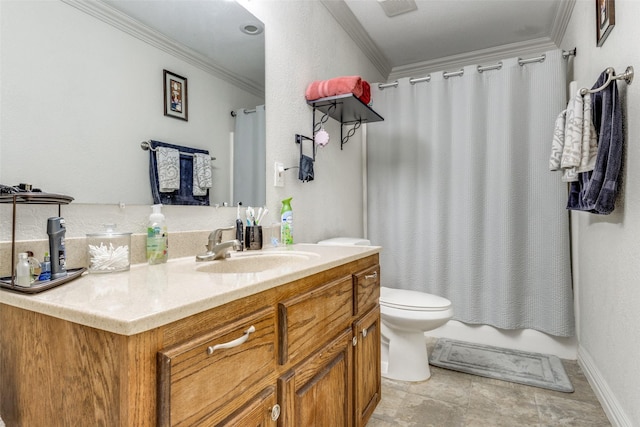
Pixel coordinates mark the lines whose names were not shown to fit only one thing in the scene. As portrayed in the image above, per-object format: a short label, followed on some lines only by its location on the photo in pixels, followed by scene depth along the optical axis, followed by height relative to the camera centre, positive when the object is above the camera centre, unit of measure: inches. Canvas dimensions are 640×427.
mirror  32.4 +14.1
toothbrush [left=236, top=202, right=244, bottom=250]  56.2 -2.8
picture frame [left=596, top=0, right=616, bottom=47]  59.2 +34.5
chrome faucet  45.8 -4.6
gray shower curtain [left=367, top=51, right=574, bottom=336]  88.0 +4.7
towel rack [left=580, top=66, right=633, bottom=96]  53.5 +21.2
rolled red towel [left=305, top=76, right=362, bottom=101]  71.1 +26.7
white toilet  72.9 -25.1
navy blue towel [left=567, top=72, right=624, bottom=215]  55.6 +9.0
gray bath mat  76.2 -37.5
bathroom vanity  21.4 -10.2
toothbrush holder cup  57.3 -4.1
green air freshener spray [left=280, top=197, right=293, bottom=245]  65.3 -2.1
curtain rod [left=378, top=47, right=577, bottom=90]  86.0 +39.3
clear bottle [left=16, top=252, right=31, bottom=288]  27.2 -4.6
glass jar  34.8 -3.8
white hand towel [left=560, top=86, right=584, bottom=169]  63.7 +14.4
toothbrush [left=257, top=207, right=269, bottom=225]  60.5 -0.3
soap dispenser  41.3 -3.0
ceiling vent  88.0 +54.0
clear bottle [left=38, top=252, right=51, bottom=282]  29.3 -4.9
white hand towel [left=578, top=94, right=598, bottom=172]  62.9 +12.8
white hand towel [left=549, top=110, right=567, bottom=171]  70.1 +14.3
